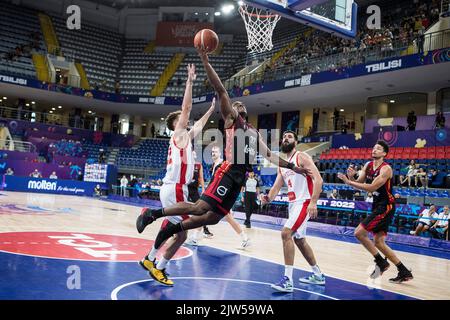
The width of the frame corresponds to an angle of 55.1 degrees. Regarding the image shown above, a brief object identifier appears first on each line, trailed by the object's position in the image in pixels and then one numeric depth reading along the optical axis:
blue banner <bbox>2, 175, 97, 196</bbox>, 23.20
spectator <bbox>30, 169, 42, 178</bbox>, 24.67
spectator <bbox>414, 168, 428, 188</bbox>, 14.86
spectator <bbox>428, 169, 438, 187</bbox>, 15.59
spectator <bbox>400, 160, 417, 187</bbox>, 15.39
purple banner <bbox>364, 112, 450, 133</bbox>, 19.58
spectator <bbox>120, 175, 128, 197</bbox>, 24.89
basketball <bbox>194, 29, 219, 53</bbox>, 4.72
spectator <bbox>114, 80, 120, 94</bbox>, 33.64
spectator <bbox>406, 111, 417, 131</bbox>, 20.11
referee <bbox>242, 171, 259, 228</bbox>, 13.31
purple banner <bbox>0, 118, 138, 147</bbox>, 30.86
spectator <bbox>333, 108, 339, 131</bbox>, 28.11
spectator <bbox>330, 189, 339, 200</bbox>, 15.55
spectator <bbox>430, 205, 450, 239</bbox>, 11.91
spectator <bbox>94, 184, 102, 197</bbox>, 25.20
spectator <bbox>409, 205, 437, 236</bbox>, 12.32
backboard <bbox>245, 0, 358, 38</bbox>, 8.50
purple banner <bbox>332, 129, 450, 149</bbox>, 17.80
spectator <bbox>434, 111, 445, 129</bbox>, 18.69
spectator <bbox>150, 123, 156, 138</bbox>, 37.72
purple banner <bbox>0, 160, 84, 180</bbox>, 24.77
